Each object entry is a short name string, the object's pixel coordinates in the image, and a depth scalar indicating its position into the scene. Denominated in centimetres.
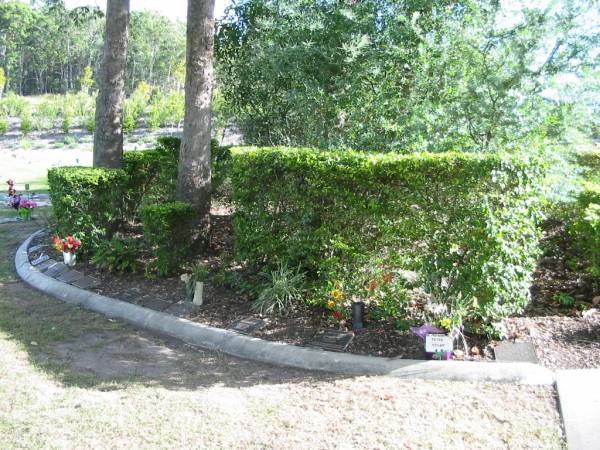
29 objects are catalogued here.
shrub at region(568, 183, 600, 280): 470
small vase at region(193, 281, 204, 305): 573
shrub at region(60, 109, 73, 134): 3061
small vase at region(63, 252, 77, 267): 712
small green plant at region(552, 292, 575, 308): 505
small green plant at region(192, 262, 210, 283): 574
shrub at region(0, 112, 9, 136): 2975
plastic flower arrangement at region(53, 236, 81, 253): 702
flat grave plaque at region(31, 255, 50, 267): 748
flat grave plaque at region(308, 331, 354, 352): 460
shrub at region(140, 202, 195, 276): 635
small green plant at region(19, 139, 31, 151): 2584
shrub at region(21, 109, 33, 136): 2950
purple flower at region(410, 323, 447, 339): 429
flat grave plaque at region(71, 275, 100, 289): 651
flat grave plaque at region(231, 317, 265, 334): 509
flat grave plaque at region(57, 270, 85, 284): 673
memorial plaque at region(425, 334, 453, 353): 421
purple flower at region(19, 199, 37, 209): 1039
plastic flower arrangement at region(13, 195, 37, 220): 1035
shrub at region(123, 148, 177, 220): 796
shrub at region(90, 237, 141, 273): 676
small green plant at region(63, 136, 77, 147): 2748
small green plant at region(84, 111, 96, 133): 3073
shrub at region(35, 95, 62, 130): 3209
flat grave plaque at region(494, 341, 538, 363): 416
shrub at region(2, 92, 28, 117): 3362
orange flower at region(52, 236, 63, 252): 709
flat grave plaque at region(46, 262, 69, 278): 698
